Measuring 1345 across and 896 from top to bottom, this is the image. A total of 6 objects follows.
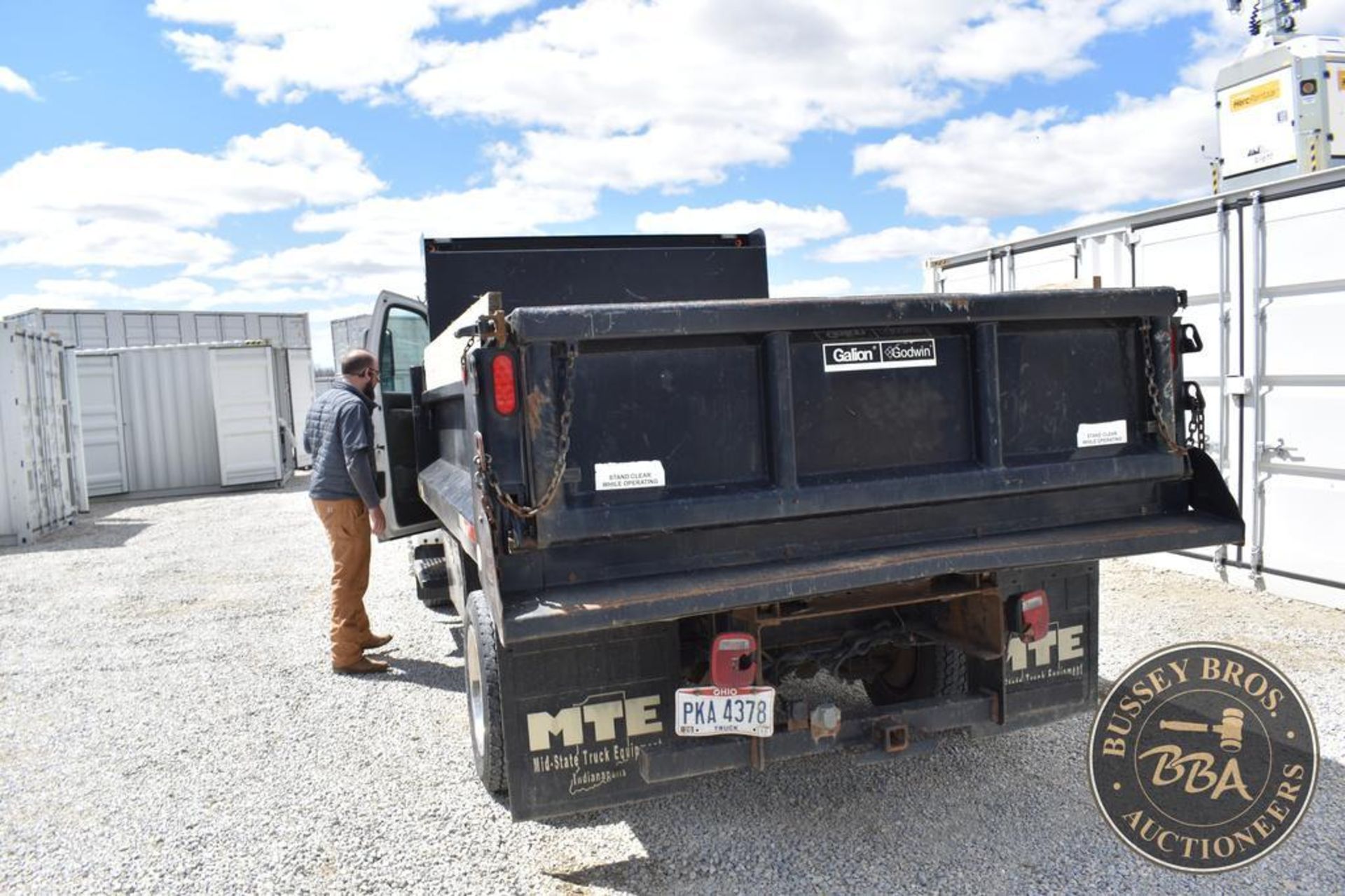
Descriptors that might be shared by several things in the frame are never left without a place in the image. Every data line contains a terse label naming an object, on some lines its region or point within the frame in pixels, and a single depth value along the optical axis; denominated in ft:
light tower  25.63
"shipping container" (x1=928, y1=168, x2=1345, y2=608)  19.95
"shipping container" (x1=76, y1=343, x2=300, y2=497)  54.85
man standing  18.81
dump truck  9.20
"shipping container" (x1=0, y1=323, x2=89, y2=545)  38.99
